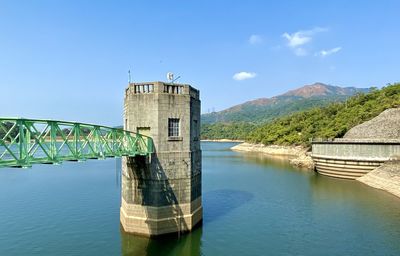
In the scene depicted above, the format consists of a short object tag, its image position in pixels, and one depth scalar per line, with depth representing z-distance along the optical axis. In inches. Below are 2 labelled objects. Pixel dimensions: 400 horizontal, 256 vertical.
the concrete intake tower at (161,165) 933.2
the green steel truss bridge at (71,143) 577.3
